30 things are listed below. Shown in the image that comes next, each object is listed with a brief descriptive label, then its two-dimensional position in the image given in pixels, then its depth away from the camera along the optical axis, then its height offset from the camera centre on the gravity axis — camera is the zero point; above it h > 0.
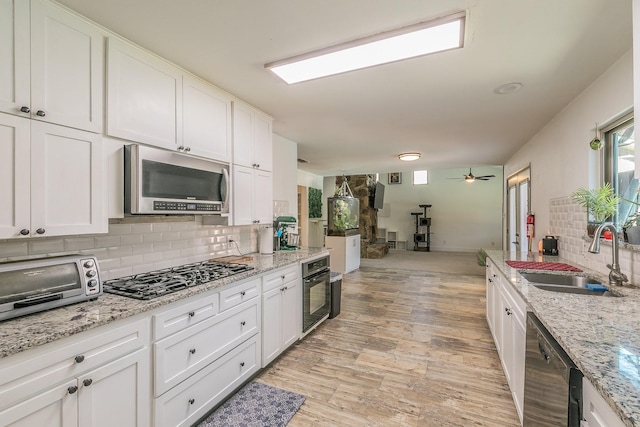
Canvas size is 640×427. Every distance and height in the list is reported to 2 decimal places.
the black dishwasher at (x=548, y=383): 1.00 -0.69
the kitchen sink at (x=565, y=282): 1.88 -0.50
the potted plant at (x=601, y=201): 1.83 +0.09
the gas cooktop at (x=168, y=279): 1.64 -0.43
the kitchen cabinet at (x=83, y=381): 1.04 -0.69
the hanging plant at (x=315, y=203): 8.08 +0.35
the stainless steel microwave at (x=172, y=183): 1.73 +0.22
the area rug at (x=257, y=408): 1.84 -1.33
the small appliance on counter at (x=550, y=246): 3.02 -0.34
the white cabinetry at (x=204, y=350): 1.58 -0.87
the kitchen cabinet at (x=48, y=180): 1.30 +0.18
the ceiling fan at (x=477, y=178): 8.86 +1.16
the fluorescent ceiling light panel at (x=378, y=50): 1.62 +1.05
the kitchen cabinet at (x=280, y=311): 2.41 -0.88
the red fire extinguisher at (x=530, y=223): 3.80 -0.13
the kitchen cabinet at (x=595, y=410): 0.79 -0.59
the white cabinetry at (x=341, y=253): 6.44 -0.87
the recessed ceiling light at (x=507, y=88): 2.36 +1.07
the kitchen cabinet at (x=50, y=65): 1.30 +0.76
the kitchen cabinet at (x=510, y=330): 1.75 -0.85
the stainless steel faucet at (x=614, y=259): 1.74 -0.28
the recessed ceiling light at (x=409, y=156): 5.10 +1.06
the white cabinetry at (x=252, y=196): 2.66 +0.19
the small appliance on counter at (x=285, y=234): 3.43 -0.24
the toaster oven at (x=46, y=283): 1.22 -0.32
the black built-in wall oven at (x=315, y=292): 2.96 -0.86
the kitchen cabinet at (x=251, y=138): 2.67 +0.77
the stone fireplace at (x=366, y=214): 8.77 +0.02
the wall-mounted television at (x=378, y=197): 8.96 +0.58
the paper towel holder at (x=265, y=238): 3.10 -0.25
